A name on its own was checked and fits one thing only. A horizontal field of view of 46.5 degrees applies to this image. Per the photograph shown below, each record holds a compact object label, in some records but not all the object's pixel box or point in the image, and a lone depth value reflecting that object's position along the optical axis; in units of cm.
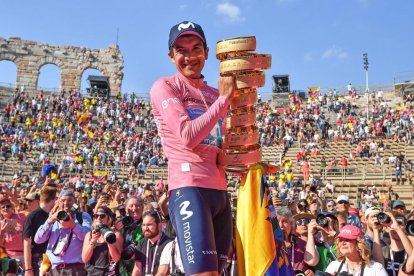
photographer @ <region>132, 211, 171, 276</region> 571
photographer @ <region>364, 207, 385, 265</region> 549
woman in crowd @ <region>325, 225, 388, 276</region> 494
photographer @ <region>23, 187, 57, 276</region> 598
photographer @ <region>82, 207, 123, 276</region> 574
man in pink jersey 277
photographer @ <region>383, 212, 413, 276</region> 556
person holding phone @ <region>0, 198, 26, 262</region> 705
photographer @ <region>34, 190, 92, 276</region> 588
